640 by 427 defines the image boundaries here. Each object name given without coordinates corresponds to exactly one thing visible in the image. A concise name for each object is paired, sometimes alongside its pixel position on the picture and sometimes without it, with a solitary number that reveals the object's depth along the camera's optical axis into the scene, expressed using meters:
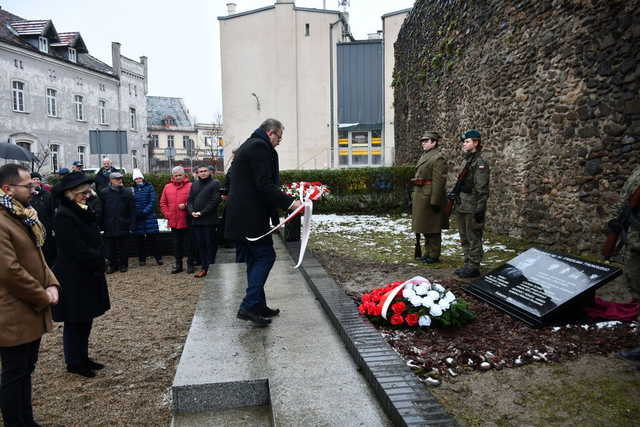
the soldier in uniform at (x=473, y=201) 6.40
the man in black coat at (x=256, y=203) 4.45
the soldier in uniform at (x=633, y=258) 3.74
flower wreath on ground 4.53
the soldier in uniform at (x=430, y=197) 7.47
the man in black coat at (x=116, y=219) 8.86
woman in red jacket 8.62
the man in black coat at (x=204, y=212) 8.12
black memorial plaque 4.43
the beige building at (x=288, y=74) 29.50
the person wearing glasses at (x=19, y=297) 3.01
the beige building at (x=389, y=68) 28.50
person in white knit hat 9.41
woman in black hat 4.05
